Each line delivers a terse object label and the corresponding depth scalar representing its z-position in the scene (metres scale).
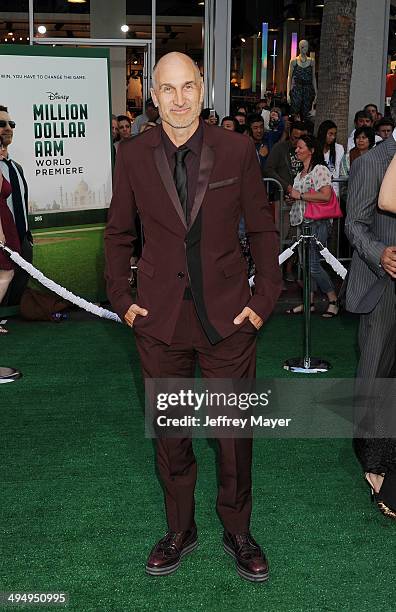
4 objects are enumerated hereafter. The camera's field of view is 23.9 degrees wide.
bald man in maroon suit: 3.59
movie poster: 8.80
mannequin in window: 17.23
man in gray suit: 4.48
